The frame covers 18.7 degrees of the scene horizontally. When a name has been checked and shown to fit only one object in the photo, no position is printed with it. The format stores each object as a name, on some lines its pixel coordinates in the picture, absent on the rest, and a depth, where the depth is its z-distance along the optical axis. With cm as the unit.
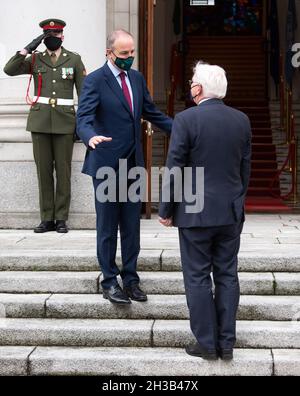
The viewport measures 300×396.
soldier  838
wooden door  939
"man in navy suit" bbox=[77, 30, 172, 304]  625
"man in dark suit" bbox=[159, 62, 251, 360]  564
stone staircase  596
